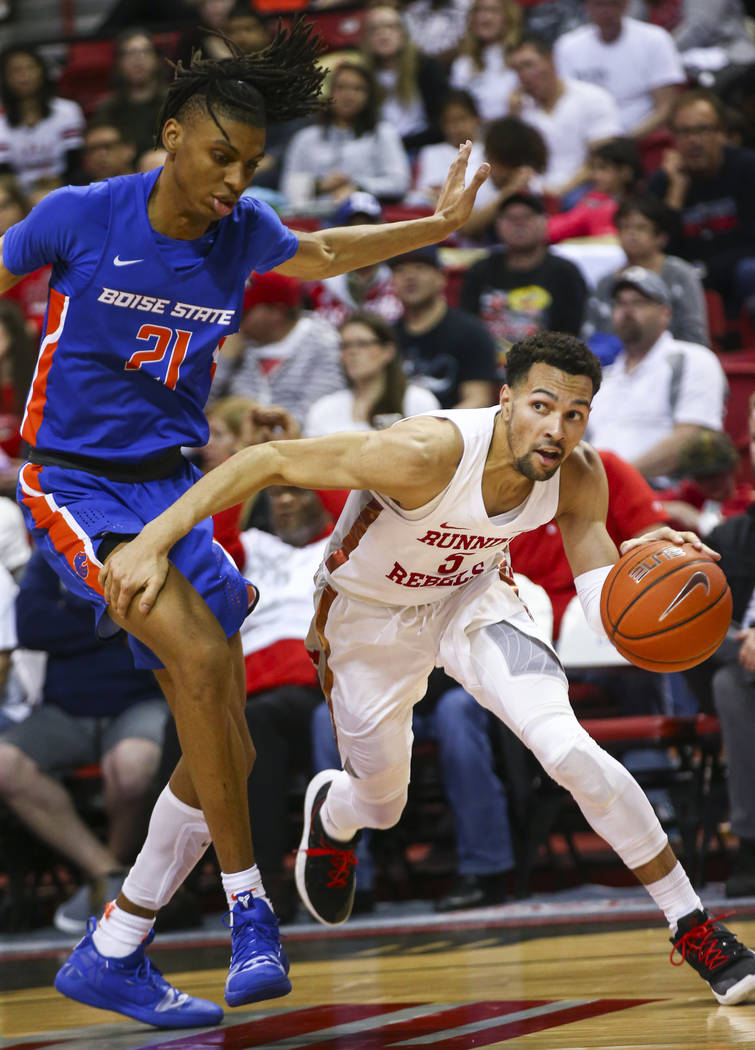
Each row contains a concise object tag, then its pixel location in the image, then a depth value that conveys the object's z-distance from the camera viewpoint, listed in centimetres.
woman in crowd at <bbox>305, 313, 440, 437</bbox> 1356
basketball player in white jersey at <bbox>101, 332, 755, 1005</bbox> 686
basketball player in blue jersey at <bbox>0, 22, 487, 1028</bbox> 697
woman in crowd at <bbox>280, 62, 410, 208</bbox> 1856
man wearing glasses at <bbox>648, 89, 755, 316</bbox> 1684
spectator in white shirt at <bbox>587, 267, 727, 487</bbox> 1410
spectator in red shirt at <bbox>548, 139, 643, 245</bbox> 1745
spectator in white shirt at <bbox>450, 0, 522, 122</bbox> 2006
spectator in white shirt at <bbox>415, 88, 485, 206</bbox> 1903
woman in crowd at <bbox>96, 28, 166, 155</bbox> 2023
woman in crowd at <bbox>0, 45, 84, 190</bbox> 2114
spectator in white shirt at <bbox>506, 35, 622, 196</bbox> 1883
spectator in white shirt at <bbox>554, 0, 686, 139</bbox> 1944
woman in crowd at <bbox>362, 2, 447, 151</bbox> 1995
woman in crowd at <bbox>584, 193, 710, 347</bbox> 1520
